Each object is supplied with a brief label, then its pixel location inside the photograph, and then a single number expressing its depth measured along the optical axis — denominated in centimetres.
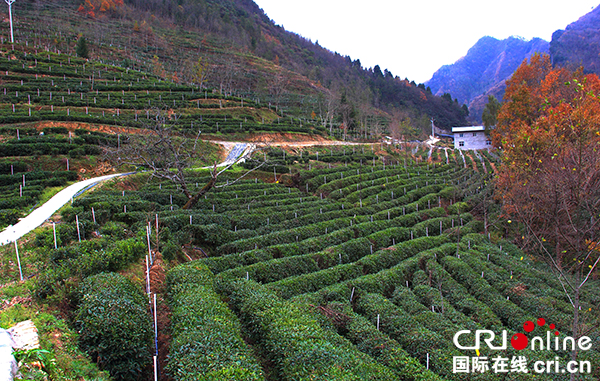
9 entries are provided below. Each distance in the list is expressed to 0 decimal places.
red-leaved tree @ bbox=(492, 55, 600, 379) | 1786
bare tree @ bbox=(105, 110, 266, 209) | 1916
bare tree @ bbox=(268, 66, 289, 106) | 7395
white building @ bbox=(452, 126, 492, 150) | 5769
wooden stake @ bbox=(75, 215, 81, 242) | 1293
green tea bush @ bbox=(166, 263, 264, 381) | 711
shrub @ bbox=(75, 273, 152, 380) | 754
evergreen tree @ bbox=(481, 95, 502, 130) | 5628
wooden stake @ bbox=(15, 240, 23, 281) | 1007
